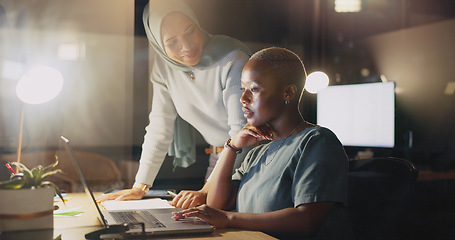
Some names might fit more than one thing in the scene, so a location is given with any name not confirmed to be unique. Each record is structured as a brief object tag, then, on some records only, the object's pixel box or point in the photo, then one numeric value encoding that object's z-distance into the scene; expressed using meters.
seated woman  1.38
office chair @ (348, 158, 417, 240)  1.42
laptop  1.21
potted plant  1.11
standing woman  2.03
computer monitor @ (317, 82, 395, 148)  2.28
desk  1.22
